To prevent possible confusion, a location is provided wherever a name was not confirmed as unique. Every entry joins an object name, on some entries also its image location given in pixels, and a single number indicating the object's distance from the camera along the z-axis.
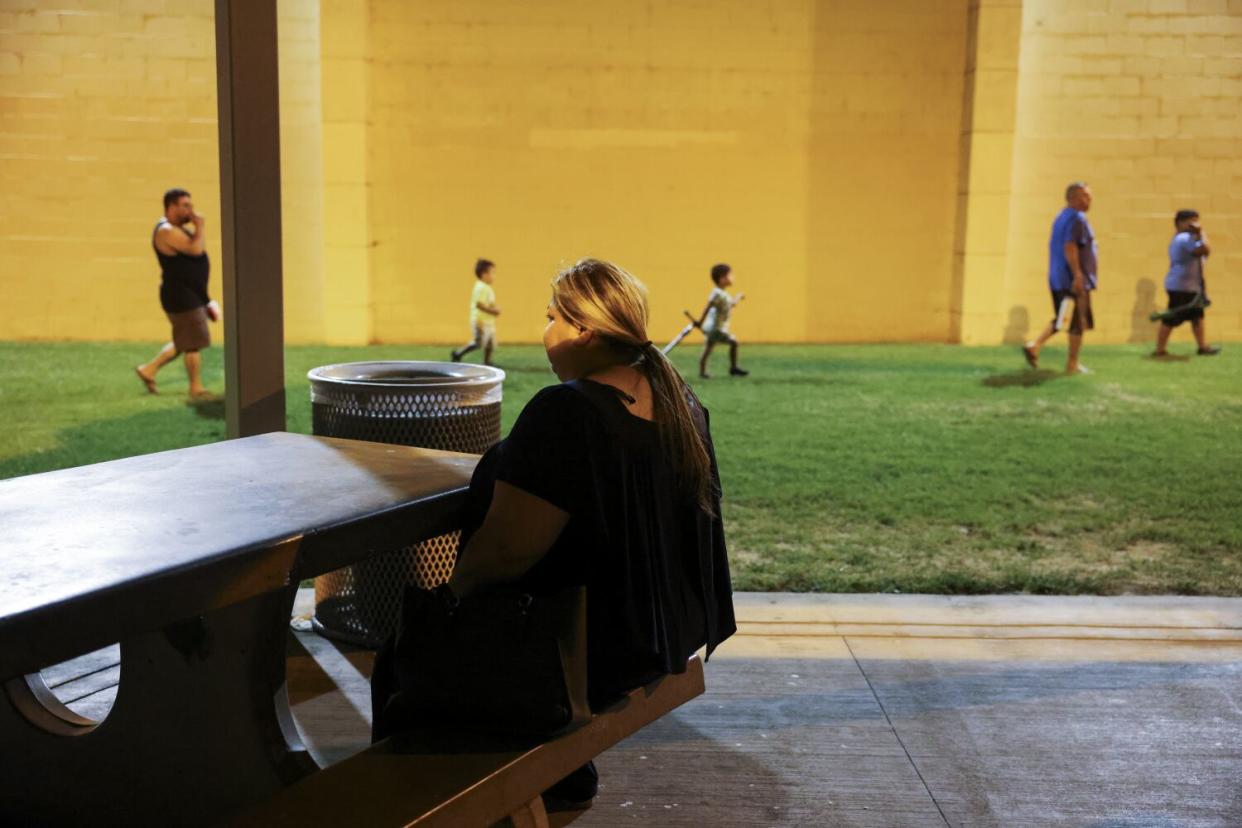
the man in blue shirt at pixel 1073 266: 12.07
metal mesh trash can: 4.14
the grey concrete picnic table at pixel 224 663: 2.26
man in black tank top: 10.18
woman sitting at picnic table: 2.53
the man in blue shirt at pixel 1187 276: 13.64
